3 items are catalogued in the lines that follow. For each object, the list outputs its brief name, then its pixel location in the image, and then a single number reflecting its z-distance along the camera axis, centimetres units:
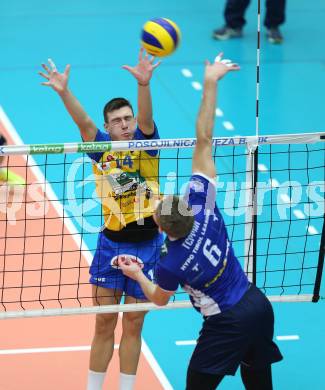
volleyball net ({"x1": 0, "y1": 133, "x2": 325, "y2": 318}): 1675
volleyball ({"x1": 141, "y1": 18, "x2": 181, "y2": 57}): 1445
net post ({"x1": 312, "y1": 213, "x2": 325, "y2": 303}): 1412
